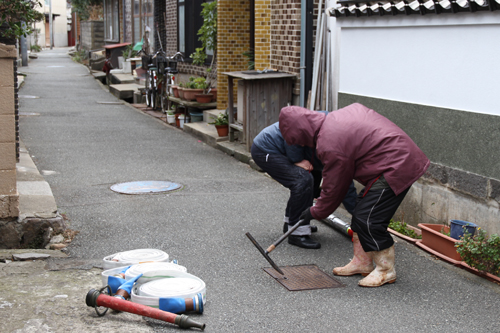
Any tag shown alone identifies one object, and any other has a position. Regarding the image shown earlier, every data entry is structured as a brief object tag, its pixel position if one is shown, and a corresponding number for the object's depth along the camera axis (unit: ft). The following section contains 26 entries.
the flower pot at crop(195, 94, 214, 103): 45.89
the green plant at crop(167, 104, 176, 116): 50.42
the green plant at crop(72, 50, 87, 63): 133.77
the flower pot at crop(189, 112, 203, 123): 47.80
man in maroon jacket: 16.16
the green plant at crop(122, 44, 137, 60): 84.43
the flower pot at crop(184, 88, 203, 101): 46.29
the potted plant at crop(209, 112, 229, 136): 39.55
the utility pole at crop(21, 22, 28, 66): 108.02
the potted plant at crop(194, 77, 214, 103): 46.01
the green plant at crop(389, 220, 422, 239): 21.92
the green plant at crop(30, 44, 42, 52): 164.44
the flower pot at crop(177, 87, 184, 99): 47.38
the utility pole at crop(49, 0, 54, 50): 207.10
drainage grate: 16.80
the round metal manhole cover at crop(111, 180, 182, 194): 27.78
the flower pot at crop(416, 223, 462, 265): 18.84
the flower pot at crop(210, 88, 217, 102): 46.88
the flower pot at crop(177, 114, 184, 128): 48.33
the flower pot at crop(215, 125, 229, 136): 39.55
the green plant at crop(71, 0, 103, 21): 127.03
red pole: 13.62
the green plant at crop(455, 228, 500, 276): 17.17
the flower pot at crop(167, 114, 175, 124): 50.35
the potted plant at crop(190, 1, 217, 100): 46.75
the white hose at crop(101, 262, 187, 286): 15.33
